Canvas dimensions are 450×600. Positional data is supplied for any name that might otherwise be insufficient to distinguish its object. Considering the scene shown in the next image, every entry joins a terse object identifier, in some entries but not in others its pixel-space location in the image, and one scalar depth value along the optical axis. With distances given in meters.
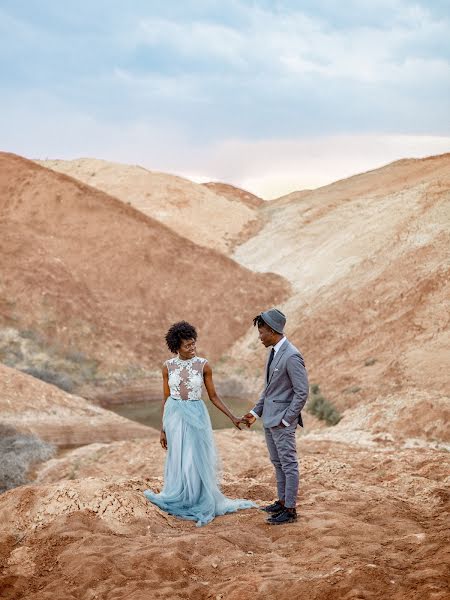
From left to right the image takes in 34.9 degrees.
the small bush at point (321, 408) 15.76
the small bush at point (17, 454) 11.97
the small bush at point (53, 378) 19.23
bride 6.25
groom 5.95
